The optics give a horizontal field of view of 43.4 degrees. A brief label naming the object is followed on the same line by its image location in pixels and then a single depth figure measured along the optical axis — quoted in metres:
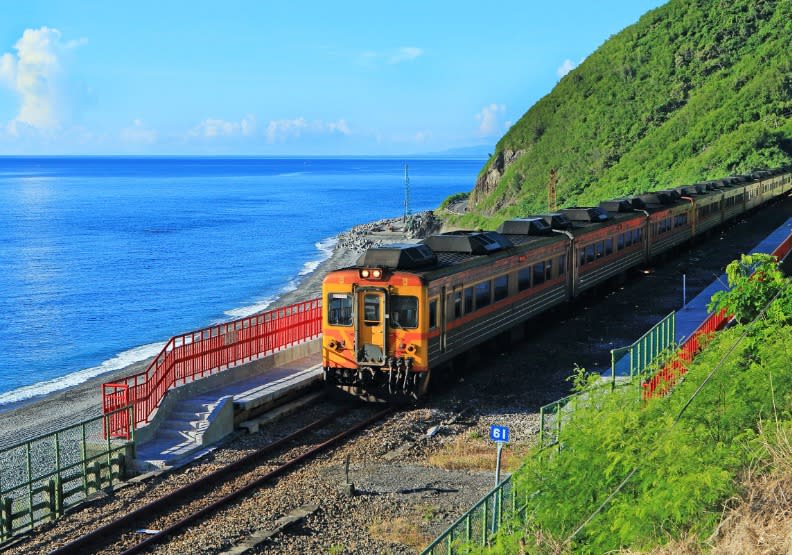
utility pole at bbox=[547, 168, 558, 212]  68.97
